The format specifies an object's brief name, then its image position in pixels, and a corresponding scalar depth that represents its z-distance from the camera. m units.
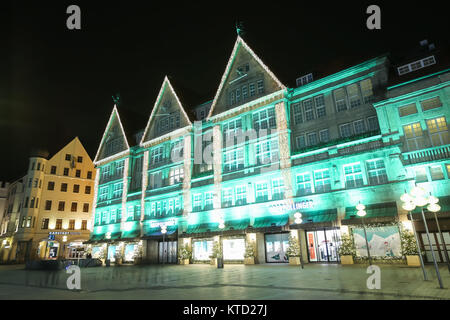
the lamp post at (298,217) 23.75
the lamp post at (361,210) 20.53
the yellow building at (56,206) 51.19
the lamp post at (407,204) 14.59
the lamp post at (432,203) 13.90
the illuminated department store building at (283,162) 22.92
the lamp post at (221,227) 30.57
